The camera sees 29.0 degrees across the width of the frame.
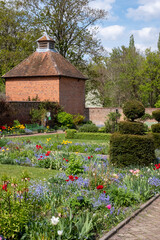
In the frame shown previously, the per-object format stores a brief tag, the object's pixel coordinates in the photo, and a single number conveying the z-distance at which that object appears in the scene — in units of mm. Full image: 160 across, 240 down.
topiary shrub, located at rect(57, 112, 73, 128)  26641
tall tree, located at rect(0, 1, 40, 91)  32562
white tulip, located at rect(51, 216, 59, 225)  3552
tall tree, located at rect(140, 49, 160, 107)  37306
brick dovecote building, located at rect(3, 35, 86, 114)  27859
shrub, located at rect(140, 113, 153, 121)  30359
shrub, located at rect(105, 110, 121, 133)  22966
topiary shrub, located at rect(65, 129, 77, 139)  19206
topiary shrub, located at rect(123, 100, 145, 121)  9274
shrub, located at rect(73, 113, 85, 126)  27641
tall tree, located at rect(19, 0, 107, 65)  32156
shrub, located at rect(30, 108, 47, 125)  24734
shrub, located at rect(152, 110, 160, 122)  13647
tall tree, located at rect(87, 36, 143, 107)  40312
